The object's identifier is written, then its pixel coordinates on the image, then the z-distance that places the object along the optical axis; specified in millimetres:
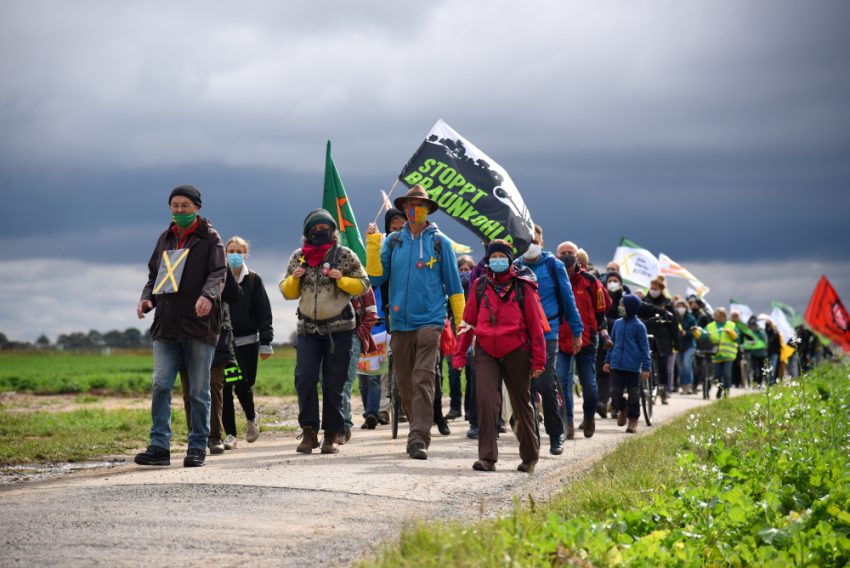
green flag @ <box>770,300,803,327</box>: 59875
